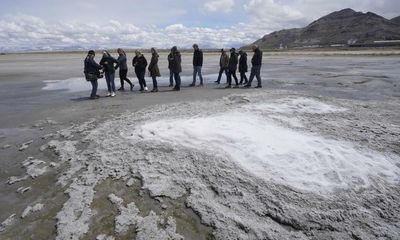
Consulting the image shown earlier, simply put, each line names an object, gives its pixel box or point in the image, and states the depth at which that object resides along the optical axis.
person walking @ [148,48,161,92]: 14.20
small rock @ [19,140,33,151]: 6.85
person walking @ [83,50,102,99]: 12.56
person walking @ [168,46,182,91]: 14.52
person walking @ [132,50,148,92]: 14.31
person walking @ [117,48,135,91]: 14.03
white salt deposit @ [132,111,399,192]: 4.99
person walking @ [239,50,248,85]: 15.62
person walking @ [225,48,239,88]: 15.23
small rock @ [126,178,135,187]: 4.98
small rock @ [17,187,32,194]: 4.97
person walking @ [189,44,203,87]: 15.19
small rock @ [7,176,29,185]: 5.28
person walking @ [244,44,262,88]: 14.51
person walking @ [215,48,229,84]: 15.96
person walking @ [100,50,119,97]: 13.40
